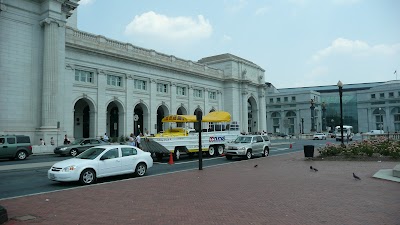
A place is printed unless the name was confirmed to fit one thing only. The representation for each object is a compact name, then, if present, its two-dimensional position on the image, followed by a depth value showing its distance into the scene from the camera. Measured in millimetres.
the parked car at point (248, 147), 22922
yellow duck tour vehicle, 22328
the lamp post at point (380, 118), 119062
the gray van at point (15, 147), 23258
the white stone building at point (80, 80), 30953
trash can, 22438
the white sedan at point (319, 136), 68750
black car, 26578
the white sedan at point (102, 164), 12570
